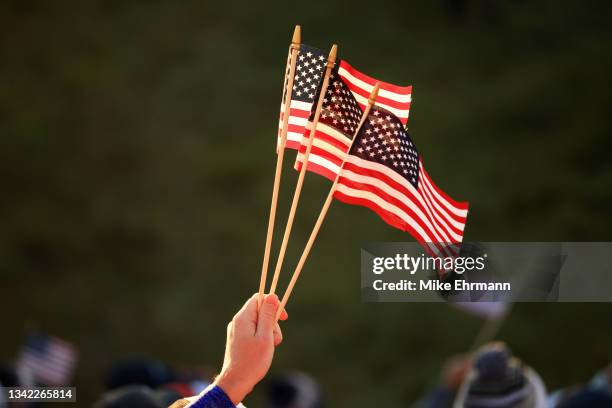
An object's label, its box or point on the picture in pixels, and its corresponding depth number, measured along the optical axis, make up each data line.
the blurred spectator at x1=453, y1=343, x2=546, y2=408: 7.99
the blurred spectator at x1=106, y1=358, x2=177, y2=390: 10.73
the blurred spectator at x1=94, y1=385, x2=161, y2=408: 6.50
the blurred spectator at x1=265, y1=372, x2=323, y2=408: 12.11
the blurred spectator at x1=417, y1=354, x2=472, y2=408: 11.21
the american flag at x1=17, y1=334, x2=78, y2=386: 14.83
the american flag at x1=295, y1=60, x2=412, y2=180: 6.04
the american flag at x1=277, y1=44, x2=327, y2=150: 5.86
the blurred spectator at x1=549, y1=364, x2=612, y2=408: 7.49
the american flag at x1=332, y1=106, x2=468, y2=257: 5.86
